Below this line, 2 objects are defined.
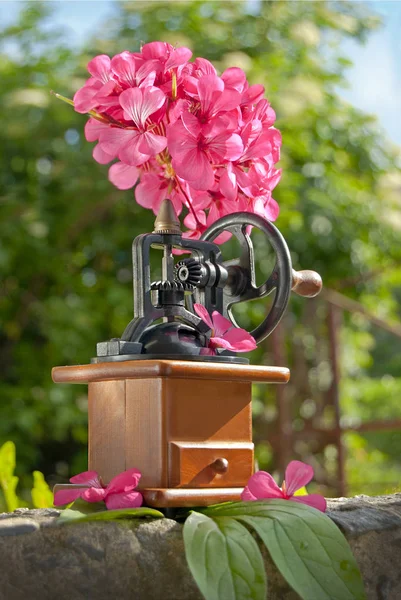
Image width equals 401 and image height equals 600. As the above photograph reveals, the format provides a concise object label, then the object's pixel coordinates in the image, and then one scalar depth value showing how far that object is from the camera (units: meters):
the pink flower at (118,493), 0.92
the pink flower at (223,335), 0.96
